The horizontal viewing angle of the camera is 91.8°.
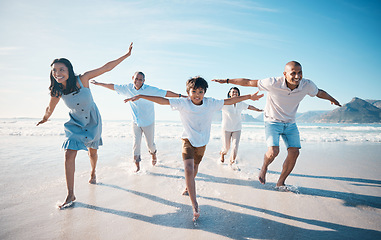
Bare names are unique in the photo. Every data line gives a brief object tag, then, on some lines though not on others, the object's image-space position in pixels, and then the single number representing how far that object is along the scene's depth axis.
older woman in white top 5.46
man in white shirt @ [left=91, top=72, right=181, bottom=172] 4.60
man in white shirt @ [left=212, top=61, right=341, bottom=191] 3.45
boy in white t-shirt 2.80
